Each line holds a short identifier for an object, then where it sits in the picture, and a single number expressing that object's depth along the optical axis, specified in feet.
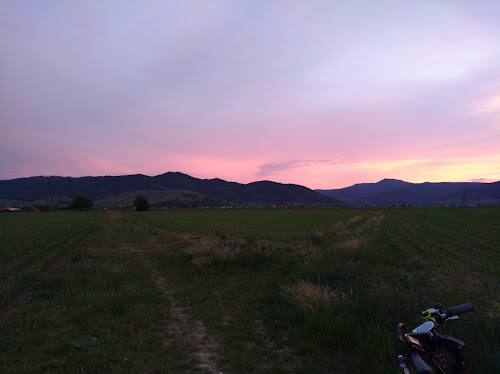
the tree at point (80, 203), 411.75
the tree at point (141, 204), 386.52
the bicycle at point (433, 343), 7.93
